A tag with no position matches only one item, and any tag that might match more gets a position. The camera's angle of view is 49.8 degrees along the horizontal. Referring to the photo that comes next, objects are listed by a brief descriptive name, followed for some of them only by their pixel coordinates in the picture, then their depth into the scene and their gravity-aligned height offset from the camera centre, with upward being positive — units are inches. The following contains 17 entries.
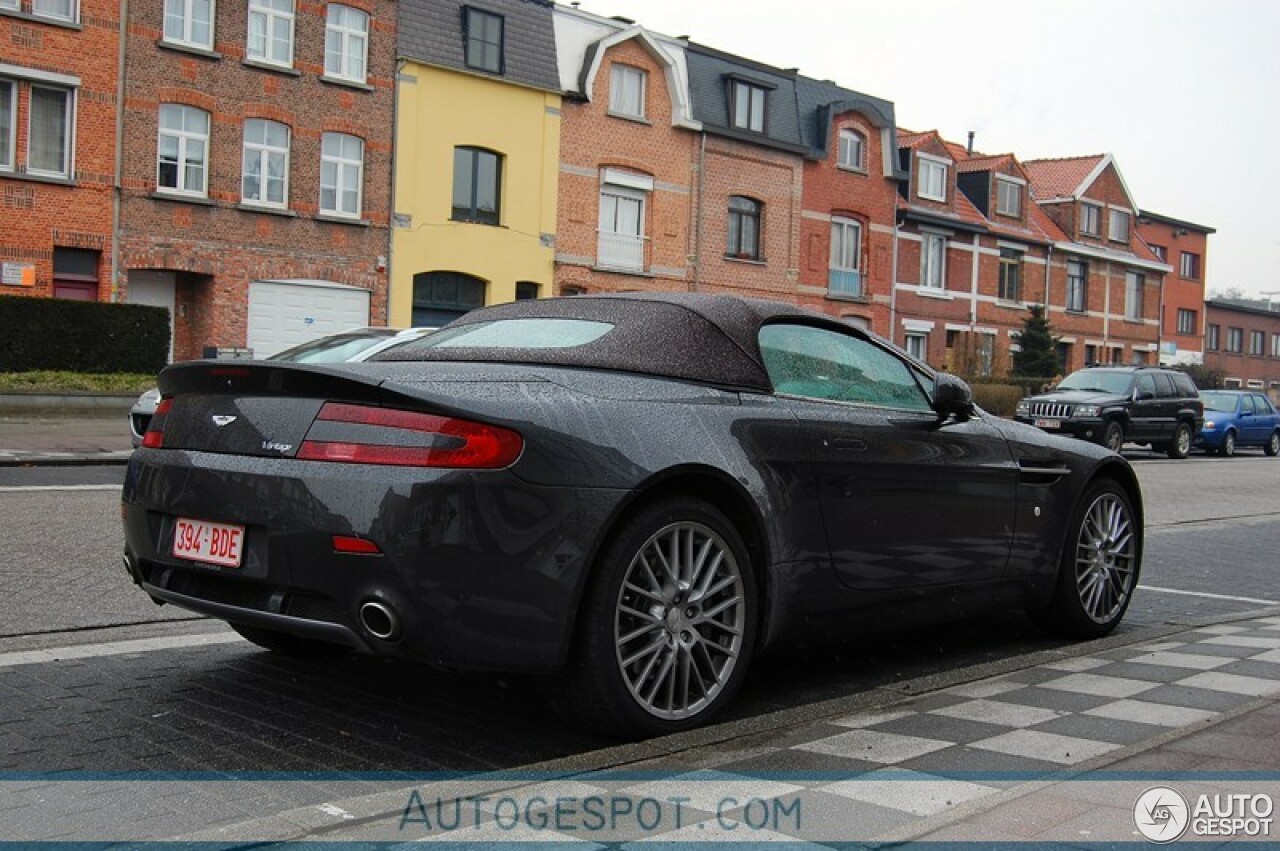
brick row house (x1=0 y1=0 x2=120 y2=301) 996.6 +161.1
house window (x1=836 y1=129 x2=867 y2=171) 1621.6 +307.7
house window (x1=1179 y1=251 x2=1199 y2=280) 2463.1 +283.7
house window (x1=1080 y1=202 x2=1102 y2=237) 2087.8 +305.8
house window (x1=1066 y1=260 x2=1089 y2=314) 2050.9 +202.0
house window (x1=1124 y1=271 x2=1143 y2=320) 2178.9 +202.1
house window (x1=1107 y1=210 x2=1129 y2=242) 2148.1 +305.3
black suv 1029.8 +10.2
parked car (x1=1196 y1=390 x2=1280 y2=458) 1291.8 +3.6
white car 465.4 +13.8
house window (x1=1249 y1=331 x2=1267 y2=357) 2738.7 +168.1
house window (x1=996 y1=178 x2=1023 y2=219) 1911.9 +306.0
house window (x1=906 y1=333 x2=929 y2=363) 1740.9 +87.1
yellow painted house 1210.0 +216.0
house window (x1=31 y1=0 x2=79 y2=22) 1007.6 +270.3
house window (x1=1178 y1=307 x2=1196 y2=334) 2458.8 +184.7
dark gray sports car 159.8 -12.7
